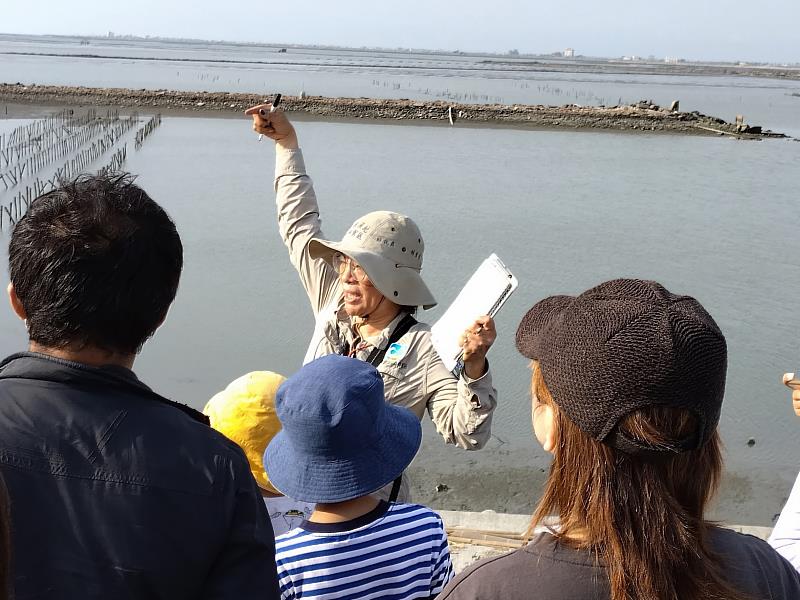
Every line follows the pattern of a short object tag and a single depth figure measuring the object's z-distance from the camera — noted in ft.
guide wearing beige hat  7.17
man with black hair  4.05
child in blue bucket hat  5.25
